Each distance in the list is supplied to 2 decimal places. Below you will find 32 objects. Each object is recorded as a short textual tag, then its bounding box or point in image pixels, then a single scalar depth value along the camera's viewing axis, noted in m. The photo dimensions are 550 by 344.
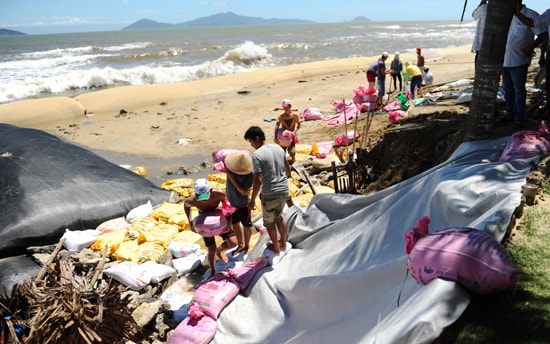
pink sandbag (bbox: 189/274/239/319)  3.83
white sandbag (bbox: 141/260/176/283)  4.64
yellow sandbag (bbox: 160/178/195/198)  7.06
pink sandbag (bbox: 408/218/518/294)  2.34
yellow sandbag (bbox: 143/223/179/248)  5.37
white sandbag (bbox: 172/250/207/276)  4.83
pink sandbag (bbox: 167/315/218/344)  3.64
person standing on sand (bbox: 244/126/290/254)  4.25
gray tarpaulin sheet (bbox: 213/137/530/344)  2.34
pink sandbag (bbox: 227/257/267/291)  4.11
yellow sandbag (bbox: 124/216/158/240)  5.40
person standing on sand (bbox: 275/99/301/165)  7.43
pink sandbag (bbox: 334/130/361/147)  8.29
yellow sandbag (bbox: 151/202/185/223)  5.80
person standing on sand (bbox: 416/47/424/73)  12.21
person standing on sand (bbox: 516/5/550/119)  4.83
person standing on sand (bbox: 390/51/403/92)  12.45
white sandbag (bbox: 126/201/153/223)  5.82
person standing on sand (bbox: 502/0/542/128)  4.96
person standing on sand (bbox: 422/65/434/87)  12.51
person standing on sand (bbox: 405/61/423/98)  10.48
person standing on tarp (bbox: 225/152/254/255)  4.47
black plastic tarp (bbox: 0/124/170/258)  5.15
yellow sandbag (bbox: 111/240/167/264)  5.02
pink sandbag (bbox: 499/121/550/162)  3.93
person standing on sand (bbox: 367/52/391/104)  11.29
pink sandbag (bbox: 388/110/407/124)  8.39
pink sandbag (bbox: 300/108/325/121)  11.31
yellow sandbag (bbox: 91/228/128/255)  5.20
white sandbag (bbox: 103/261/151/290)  4.51
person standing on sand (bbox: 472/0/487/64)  6.29
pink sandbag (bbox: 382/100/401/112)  9.90
